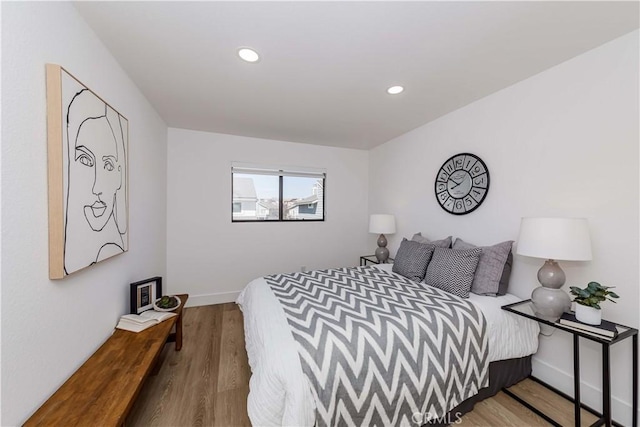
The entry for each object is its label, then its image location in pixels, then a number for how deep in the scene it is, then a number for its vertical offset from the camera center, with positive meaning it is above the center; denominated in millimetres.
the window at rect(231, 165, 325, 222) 3553 +310
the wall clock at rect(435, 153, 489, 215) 2332 +326
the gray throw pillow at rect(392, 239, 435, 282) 2359 -460
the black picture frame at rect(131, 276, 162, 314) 1927 -678
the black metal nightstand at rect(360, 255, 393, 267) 3531 -691
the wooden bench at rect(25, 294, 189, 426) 1025 -861
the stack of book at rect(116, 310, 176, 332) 1755 -808
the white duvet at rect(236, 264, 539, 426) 1128 -801
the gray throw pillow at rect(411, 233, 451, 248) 2463 -287
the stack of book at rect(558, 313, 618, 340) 1336 -648
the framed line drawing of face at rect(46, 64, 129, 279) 1095 +204
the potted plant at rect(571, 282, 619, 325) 1412 -511
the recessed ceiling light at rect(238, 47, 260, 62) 1608 +1089
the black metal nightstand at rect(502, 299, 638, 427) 1319 -868
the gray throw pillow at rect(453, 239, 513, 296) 1938 -454
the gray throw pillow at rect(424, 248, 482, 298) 1945 -470
